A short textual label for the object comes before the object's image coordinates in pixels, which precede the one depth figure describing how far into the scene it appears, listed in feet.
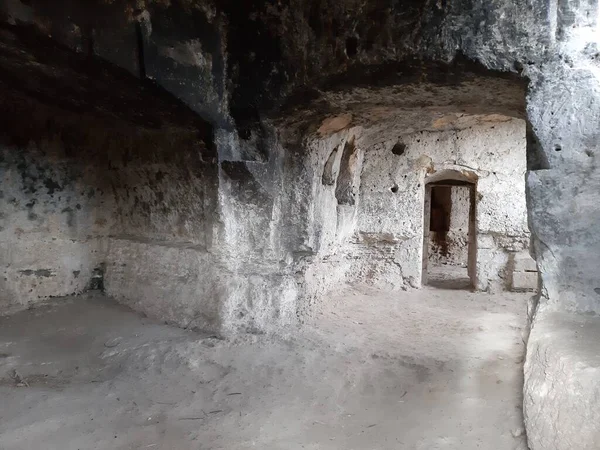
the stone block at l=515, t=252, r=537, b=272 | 19.08
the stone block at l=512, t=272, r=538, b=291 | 19.08
